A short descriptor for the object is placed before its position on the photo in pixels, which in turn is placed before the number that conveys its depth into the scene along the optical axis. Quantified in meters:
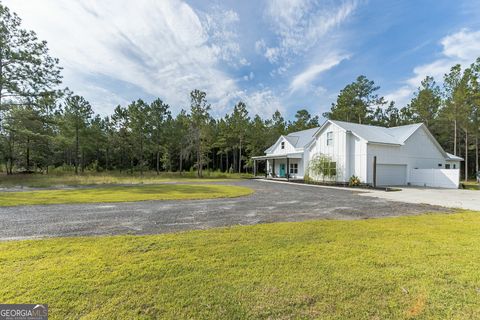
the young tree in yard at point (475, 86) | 22.84
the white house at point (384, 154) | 17.72
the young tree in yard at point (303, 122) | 42.25
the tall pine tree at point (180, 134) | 37.32
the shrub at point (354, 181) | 17.58
